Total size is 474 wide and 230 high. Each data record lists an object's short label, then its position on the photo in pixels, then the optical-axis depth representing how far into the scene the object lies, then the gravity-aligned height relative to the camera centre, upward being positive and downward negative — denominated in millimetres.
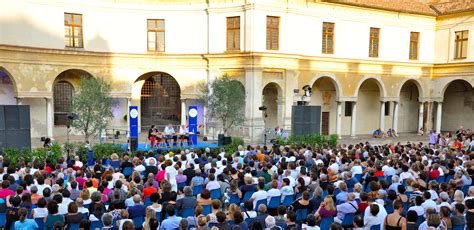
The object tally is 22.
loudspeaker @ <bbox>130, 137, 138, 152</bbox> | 21375 -2602
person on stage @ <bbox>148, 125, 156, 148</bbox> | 23552 -2486
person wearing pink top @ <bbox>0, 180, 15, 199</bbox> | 9484 -2302
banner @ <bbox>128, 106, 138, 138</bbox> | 22950 -1609
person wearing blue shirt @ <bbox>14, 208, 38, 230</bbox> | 7547 -2419
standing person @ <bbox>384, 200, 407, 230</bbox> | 7590 -2287
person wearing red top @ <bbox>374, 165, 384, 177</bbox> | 12641 -2318
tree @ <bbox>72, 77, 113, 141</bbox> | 19312 -670
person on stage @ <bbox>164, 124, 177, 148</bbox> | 24016 -2375
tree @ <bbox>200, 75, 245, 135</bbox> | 24109 -399
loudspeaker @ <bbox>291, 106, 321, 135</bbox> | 22812 -1353
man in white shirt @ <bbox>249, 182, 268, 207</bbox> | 9609 -2357
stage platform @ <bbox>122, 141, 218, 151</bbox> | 23366 -3046
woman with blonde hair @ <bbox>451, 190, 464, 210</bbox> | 8781 -2117
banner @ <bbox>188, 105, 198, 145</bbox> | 25281 -1498
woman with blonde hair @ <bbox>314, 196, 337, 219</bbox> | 8539 -2366
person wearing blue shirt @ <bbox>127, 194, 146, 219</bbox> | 8470 -2389
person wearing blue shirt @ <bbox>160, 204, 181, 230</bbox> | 7703 -2404
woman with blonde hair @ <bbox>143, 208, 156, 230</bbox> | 7484 -2279
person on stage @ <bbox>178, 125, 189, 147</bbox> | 23891 -2336
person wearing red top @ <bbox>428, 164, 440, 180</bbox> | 12352 -2299
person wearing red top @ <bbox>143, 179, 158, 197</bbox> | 9891 -2324
